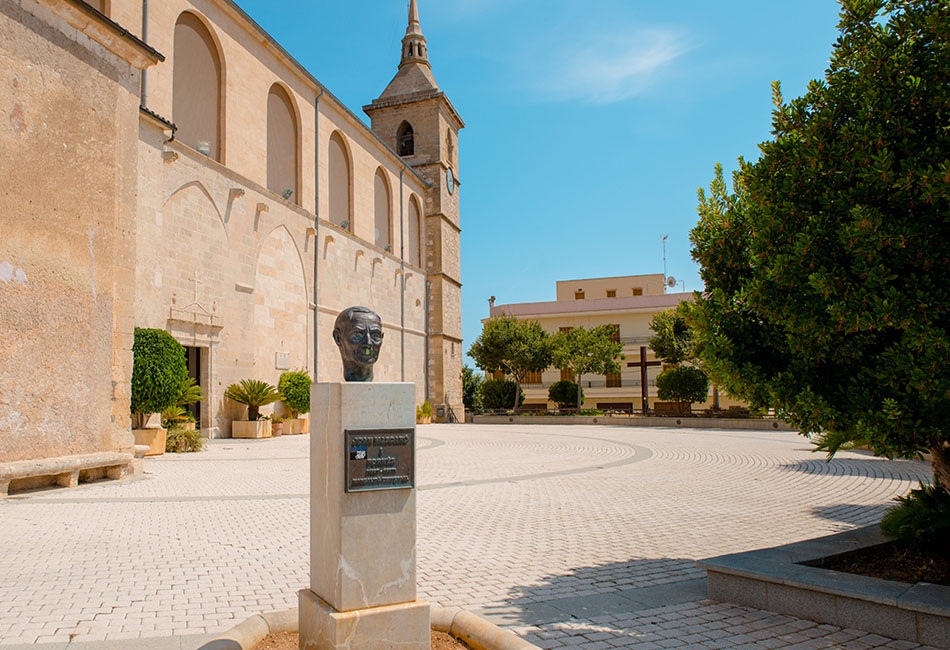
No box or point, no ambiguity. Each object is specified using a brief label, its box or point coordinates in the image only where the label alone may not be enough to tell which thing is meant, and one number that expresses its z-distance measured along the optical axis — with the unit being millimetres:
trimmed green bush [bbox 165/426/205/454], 14820
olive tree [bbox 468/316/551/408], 37062
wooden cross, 32488
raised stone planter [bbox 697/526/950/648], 3738
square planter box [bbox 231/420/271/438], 19188
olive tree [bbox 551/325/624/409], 33906
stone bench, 8602
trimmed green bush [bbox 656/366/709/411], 30359
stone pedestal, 3389
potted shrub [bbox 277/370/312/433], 21359
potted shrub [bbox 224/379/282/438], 19203
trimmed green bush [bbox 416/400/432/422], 32244
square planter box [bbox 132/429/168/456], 13984
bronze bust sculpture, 3693
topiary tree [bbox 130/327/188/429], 13797
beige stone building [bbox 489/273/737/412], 47375
